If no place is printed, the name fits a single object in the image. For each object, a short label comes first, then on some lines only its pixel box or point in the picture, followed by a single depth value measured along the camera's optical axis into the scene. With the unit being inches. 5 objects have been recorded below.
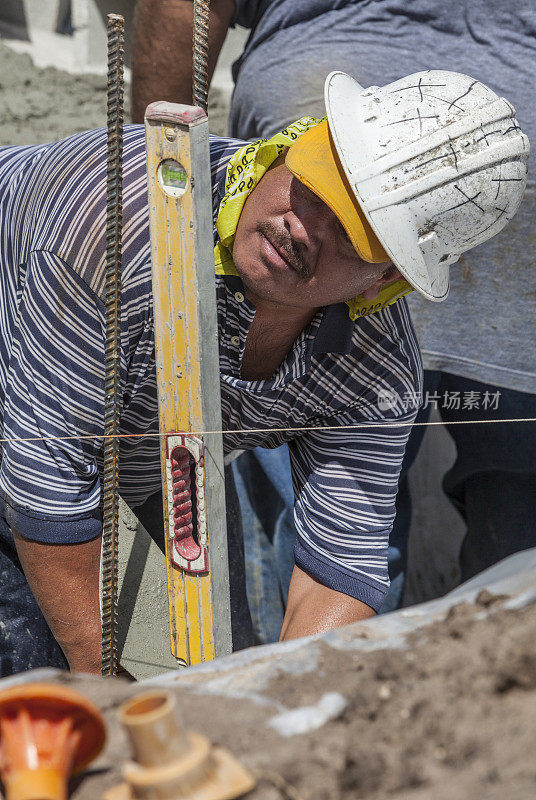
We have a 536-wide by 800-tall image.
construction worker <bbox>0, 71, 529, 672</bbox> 156.7
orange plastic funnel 141.0
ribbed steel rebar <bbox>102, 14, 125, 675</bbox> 156.6
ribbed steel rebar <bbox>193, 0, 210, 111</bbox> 160.2
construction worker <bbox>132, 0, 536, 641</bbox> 178.0
